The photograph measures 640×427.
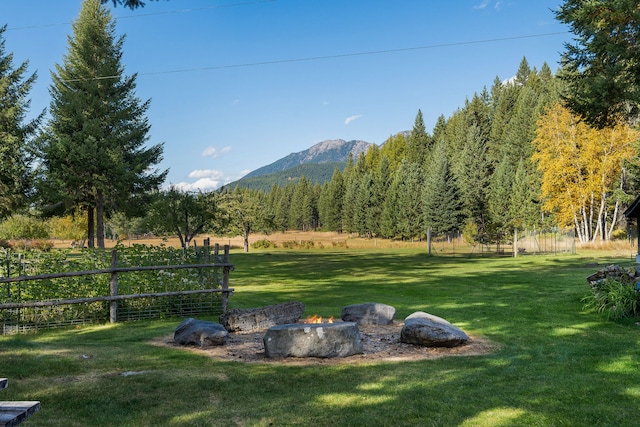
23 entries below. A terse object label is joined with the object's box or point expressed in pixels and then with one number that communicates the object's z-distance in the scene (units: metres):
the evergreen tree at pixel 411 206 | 71.56
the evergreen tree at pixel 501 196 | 58.19
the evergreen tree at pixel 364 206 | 84.31
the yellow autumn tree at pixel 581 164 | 39.47
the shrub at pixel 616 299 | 11.41
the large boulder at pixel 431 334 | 8.55
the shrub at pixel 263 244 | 65.62
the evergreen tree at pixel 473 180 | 65.38
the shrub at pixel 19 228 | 48.53
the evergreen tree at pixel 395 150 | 106.62
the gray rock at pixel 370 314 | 10.98
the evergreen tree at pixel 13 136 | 30.34
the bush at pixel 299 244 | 64.31
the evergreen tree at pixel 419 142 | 93.94
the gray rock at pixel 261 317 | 10.24
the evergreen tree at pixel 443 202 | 63.84
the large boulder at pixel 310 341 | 7.98
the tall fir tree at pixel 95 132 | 30.62
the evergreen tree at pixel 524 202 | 52.69
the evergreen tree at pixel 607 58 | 14.73
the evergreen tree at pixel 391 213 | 75.94
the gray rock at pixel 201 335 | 8.95
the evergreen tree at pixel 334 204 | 101.62
